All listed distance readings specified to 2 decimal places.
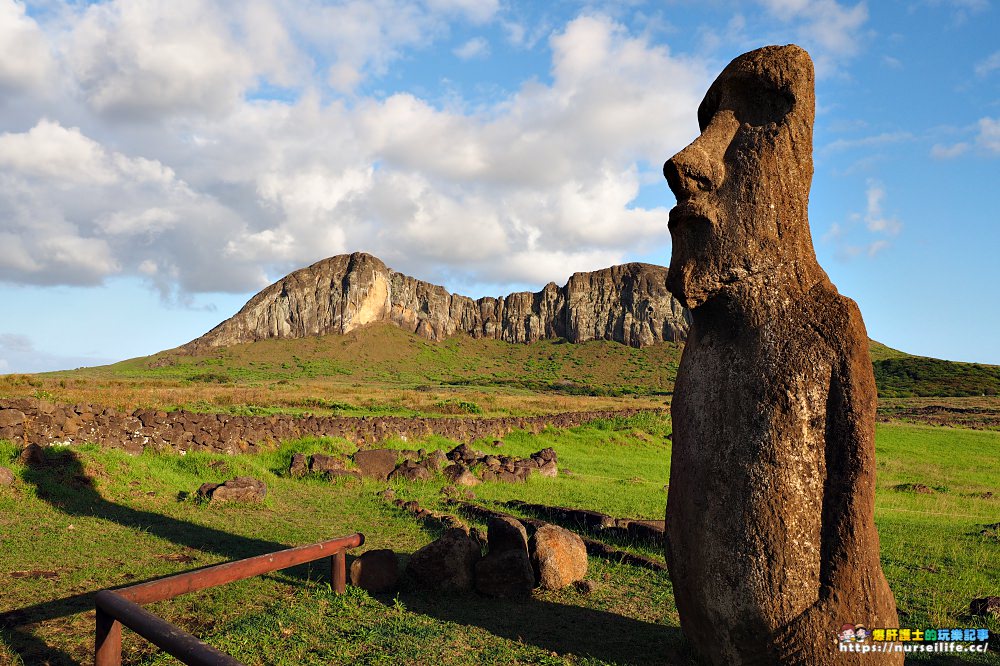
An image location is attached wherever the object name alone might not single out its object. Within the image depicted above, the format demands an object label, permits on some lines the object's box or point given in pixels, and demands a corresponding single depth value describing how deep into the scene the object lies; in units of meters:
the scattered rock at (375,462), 15.91
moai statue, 4.59
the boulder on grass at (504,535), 8.09
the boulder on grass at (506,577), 7.58
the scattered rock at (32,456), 11.88
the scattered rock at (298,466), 15.40
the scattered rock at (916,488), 17.94
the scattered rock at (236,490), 11.95
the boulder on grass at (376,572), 7.57
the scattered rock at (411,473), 15.81
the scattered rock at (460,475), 16.22
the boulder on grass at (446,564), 7.62
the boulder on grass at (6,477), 10.88
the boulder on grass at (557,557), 7.85
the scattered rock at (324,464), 15.41
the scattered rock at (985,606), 7.09
